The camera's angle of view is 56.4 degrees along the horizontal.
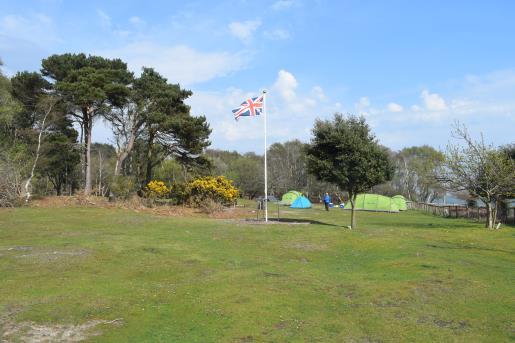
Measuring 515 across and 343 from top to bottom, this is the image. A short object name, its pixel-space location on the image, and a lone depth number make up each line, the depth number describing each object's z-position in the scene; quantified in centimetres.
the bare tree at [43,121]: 3244
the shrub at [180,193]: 3575
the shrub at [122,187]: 3331
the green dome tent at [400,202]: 4823
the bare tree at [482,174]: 2470
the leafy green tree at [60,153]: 3608
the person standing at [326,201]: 4025
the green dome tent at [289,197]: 5261
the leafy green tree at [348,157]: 2239
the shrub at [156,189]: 3625
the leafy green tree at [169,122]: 3891
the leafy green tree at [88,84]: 3478
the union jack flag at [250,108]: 2488
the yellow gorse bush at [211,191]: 3447
